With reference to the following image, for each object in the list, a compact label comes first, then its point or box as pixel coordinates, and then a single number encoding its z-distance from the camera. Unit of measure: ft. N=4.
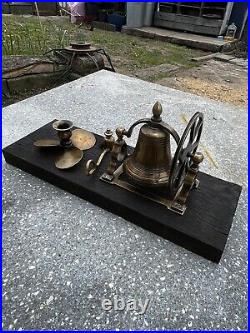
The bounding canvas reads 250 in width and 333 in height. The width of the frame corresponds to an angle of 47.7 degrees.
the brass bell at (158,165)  2.59
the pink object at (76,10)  18.77
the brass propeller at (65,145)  3.26
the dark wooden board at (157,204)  2.59
